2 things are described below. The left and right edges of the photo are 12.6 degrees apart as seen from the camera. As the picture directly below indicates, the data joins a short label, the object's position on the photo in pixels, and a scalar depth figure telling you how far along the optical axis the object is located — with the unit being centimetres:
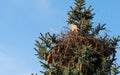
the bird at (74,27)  2507
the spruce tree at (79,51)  2323
